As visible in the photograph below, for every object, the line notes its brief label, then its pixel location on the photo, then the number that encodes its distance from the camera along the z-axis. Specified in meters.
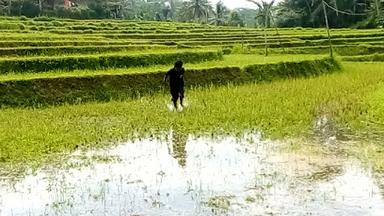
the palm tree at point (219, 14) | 64.88
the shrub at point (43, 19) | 38.28
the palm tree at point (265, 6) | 29.30
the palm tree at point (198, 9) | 64.12
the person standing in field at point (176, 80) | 11.19
